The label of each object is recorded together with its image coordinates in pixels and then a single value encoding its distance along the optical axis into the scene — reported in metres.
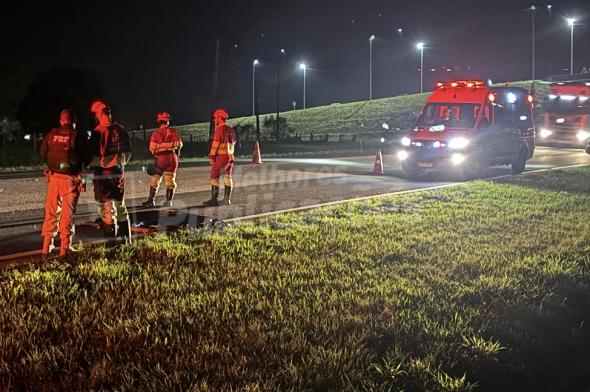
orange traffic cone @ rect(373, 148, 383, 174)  18.44
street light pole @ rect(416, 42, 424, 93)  64.52
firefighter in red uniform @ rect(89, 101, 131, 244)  7.43
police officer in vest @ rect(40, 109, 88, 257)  6.95
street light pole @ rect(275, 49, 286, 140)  49.93
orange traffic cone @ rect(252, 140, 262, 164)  22.55
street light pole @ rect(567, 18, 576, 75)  50.75
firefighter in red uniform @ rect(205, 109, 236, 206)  11.47
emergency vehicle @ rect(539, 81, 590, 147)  31.36
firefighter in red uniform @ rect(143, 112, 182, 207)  10.95
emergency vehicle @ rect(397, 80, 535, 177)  16.64
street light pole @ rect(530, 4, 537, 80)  47.36
